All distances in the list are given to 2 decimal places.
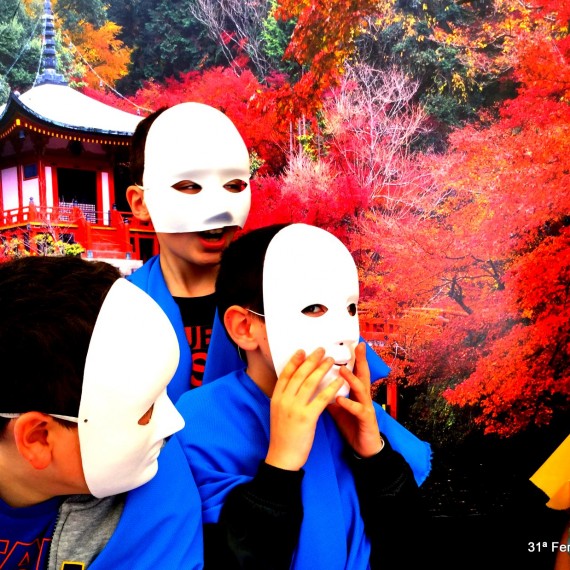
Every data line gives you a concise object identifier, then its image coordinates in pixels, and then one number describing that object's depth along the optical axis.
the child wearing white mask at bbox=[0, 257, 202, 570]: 0.86
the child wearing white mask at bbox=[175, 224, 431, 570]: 1.01
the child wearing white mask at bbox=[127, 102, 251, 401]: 1.53
